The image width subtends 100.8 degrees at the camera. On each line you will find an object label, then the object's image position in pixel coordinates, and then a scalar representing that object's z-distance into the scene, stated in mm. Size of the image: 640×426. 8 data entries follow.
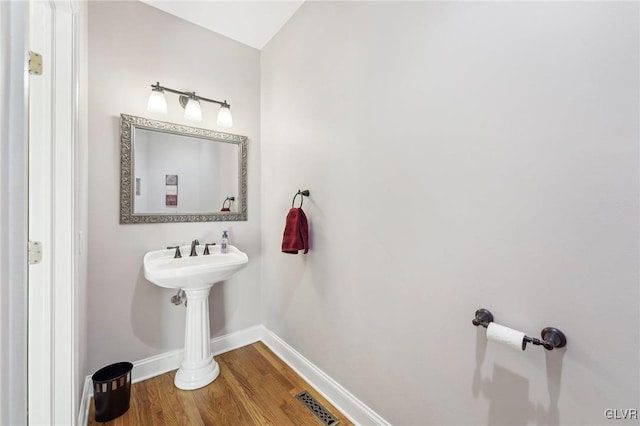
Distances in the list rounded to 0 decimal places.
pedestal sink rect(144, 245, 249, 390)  1726
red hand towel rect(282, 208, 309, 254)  1768
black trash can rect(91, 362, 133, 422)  1499
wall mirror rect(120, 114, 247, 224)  1829
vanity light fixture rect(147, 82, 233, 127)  1827
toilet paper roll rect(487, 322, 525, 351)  854
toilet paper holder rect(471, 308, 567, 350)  823
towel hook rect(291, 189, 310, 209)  1848
